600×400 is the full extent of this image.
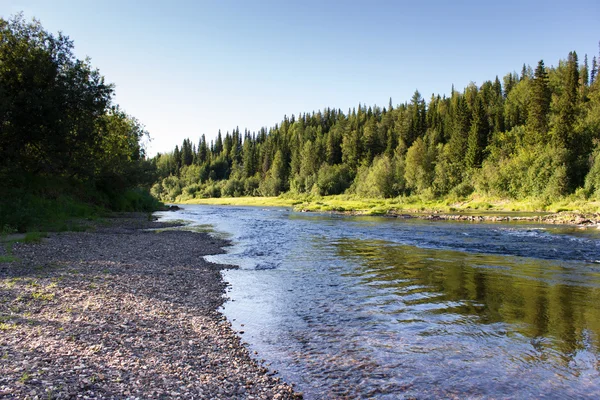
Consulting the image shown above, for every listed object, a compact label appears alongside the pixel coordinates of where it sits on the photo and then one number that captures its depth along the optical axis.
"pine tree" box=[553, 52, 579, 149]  66.78
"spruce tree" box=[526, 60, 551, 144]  75.31
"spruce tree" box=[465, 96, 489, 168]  85.56
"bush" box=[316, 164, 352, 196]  115.12
